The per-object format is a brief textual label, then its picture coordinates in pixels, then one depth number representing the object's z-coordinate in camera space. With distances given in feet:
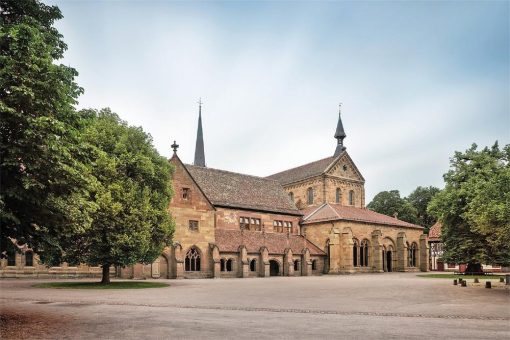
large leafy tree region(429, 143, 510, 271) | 131.44
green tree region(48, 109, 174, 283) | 106.93
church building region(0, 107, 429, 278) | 167.02
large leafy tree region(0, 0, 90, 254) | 45.11
